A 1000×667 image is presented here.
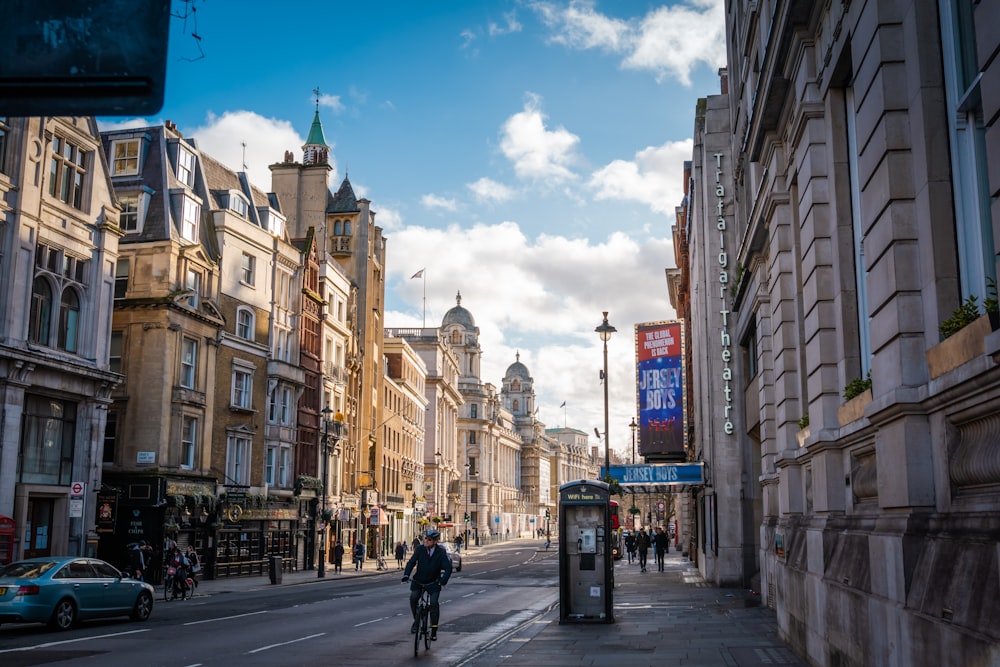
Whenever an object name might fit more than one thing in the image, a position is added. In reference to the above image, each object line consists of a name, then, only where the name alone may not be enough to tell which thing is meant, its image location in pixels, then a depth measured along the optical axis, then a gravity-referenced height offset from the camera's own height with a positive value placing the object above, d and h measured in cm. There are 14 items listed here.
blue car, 1880 -188
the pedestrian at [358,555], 5528 -301
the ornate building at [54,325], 3006 +585
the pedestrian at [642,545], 4769 -207
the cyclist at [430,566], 1560 -103
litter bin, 3959 -275
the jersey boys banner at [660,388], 4719 +571
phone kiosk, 2141 -120
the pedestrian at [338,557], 5097 -288
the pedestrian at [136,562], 3278 -209
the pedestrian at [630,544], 5926 -256
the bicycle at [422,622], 1581 -199
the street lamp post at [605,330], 3622 +646
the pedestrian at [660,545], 4812 -207
